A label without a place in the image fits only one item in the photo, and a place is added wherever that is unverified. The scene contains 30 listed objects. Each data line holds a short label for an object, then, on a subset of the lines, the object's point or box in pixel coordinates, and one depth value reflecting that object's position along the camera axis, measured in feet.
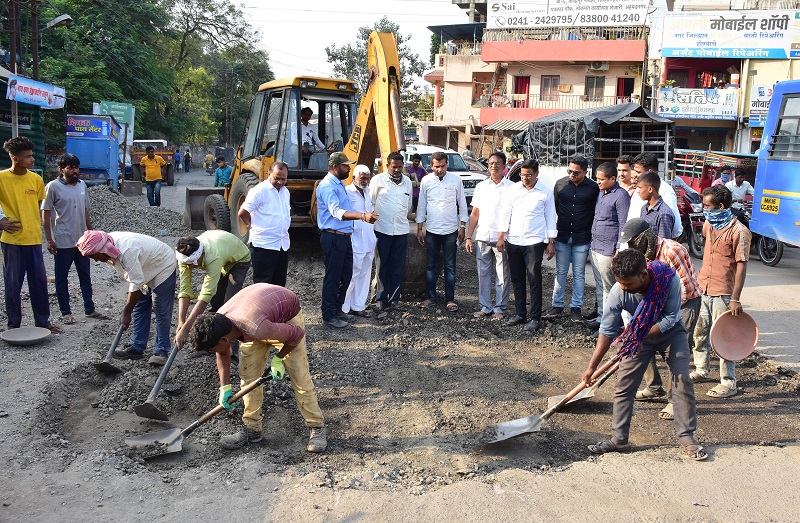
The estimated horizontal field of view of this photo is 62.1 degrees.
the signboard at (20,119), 51.52
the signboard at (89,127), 65.92
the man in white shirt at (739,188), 43.16
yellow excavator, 27.25
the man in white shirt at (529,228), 22.95
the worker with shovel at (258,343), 12.60
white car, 53.98
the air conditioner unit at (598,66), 96.45
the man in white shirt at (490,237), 24.07
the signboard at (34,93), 44.57
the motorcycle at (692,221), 39.91
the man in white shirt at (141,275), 17.17
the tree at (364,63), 131.75
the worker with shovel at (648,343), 13.38
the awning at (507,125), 93.45
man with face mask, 17.43
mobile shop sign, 80.38
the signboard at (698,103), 81.71
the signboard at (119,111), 73.10
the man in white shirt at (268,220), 21.27
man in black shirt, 23.03
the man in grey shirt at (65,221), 22.16
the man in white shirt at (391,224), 24.41
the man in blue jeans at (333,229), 22.94
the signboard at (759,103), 78.74
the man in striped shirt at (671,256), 15.01
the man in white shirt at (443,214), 24.88
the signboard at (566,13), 96.63
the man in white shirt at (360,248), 23.68
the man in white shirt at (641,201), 19.80
